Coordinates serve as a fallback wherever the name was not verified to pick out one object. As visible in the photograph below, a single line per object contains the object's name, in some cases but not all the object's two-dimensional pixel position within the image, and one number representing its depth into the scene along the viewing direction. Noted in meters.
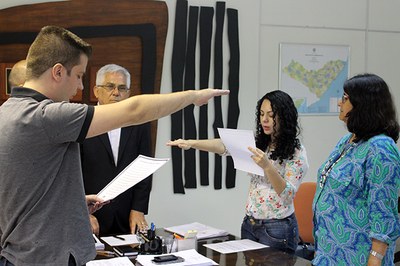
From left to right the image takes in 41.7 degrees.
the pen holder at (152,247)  2.65
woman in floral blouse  2.92
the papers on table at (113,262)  2.42
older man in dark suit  3.18
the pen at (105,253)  2.63
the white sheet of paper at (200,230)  3.09
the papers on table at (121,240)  2.86
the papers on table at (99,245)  2.74
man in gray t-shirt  1.56
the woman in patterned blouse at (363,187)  2.19
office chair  3.88
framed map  4.86
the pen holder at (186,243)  2.71
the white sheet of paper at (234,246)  2.75
